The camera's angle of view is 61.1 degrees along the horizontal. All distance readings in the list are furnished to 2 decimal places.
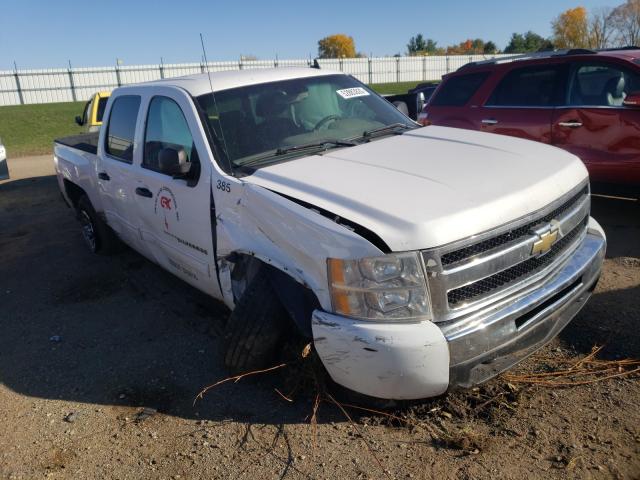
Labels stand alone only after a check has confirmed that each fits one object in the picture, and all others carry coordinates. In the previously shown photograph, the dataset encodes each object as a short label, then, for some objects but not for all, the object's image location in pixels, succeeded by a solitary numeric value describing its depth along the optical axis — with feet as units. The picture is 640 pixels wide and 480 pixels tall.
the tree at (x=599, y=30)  186.39
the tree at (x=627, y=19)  182.50
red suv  17.98
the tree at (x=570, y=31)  198.83
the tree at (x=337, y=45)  368.89
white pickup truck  7.96
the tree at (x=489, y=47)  285.27
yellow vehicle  36.29
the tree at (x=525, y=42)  248.73
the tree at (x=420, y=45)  380.37
